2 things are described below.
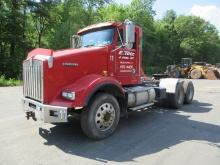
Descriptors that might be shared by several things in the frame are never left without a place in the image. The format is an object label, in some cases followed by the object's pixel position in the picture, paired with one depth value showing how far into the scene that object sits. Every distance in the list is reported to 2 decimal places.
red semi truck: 3.66
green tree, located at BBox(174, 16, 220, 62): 35.02
